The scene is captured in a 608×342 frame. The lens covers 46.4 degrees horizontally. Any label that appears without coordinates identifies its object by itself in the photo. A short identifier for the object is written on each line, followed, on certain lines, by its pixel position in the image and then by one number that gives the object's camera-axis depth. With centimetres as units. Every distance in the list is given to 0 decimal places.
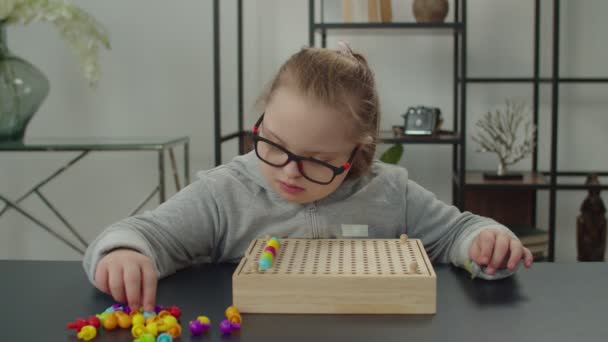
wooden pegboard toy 71
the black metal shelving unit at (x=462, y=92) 265
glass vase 250
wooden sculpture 282
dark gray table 65
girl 89
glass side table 243
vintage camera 274
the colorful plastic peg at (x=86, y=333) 64
